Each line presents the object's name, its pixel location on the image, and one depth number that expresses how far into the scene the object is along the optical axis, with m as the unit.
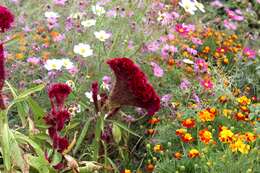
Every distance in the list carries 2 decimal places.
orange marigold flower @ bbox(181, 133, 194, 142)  3.16
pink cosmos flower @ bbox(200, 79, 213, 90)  3.80
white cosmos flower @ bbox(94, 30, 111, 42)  3.65
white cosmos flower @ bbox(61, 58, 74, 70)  3.50
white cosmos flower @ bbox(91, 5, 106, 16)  3.89
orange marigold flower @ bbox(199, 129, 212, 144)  3.03
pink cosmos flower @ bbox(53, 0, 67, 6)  4.06
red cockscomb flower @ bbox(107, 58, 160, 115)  2.64
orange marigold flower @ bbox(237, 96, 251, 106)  3.65
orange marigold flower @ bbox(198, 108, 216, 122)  3.31
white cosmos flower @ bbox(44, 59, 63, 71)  3.46
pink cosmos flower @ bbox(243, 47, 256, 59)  4.76
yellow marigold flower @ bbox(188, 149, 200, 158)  3.02
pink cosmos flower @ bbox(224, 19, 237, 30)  5.31
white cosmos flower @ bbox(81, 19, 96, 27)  3.78
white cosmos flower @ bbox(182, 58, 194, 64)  4.06
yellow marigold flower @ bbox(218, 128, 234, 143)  2.99
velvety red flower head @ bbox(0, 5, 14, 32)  2.42
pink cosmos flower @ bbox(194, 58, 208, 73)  4.15
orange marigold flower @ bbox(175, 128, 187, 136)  3.22
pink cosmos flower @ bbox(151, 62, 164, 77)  3.82
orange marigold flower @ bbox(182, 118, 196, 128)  3.26
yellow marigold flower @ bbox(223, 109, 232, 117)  3.54
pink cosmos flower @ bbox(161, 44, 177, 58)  4.09
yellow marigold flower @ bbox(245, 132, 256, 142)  3.08
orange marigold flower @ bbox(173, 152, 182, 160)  3.13
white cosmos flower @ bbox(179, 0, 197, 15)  4.23
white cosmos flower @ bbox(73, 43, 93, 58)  3.57
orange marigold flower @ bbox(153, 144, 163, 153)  3.21
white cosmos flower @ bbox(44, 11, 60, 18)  3.93
